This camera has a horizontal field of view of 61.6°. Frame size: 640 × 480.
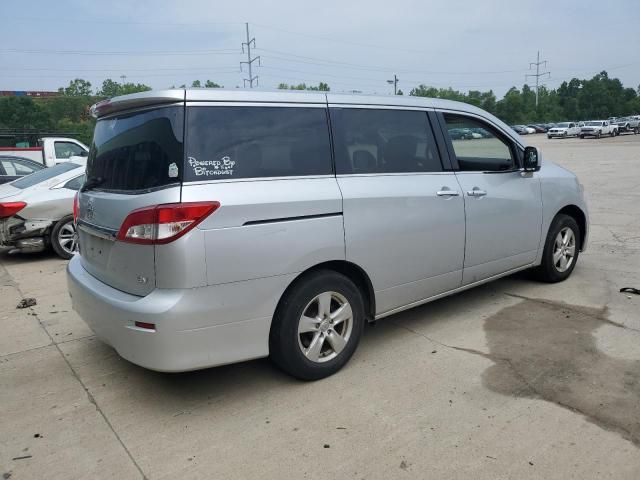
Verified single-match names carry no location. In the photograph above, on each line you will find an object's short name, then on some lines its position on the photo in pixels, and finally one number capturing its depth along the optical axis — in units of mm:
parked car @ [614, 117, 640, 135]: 55609
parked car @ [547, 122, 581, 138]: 54059
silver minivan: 2984
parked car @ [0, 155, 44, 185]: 10875
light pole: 71812
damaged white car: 7240
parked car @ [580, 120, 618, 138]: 49844
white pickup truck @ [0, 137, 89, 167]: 13727
